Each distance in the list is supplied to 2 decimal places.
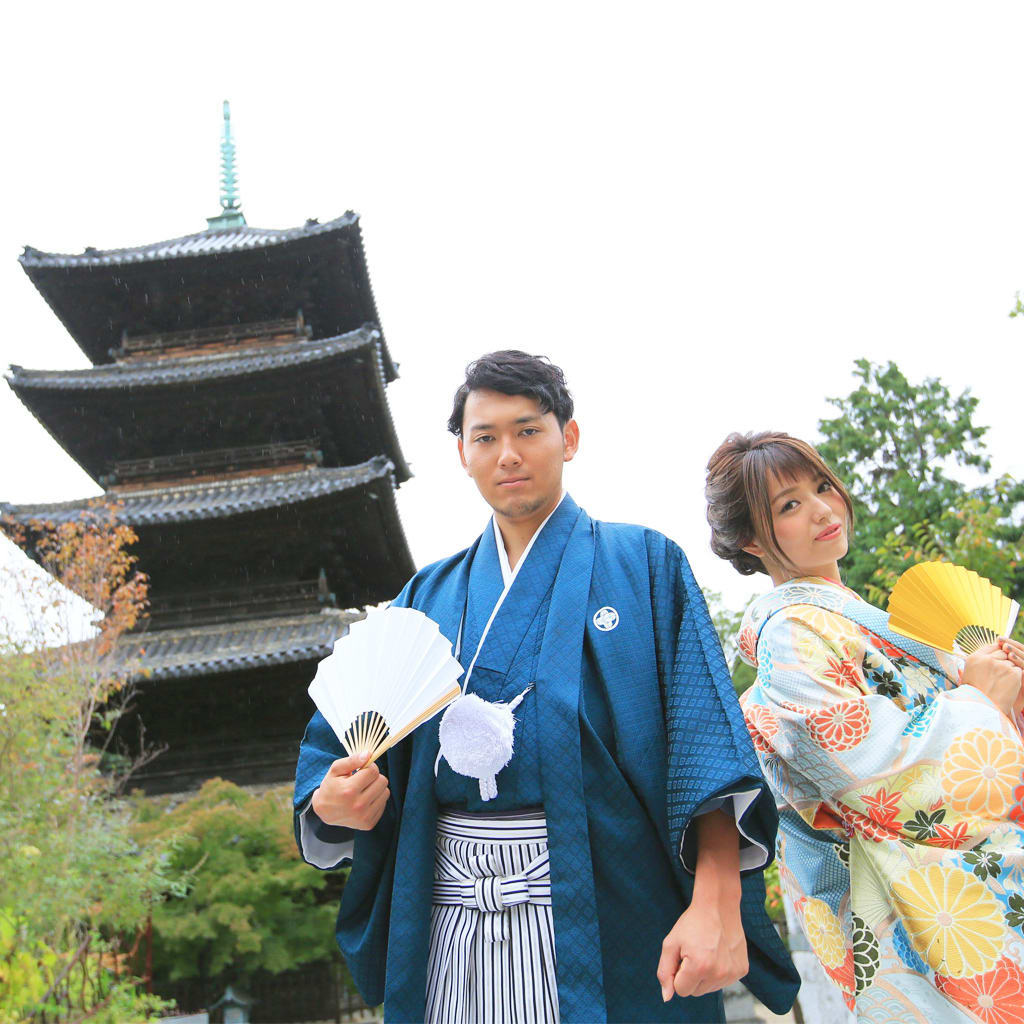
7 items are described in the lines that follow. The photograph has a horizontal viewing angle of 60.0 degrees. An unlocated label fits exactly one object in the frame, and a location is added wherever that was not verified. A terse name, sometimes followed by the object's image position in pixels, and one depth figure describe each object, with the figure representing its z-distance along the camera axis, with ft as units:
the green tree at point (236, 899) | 21.53
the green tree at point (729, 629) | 66.59
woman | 4.75
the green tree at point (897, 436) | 70.95
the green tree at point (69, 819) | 15.52
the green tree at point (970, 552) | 28.48
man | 4.49
